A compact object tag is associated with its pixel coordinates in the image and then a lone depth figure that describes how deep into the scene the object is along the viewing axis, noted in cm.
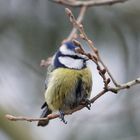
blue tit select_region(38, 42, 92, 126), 567
